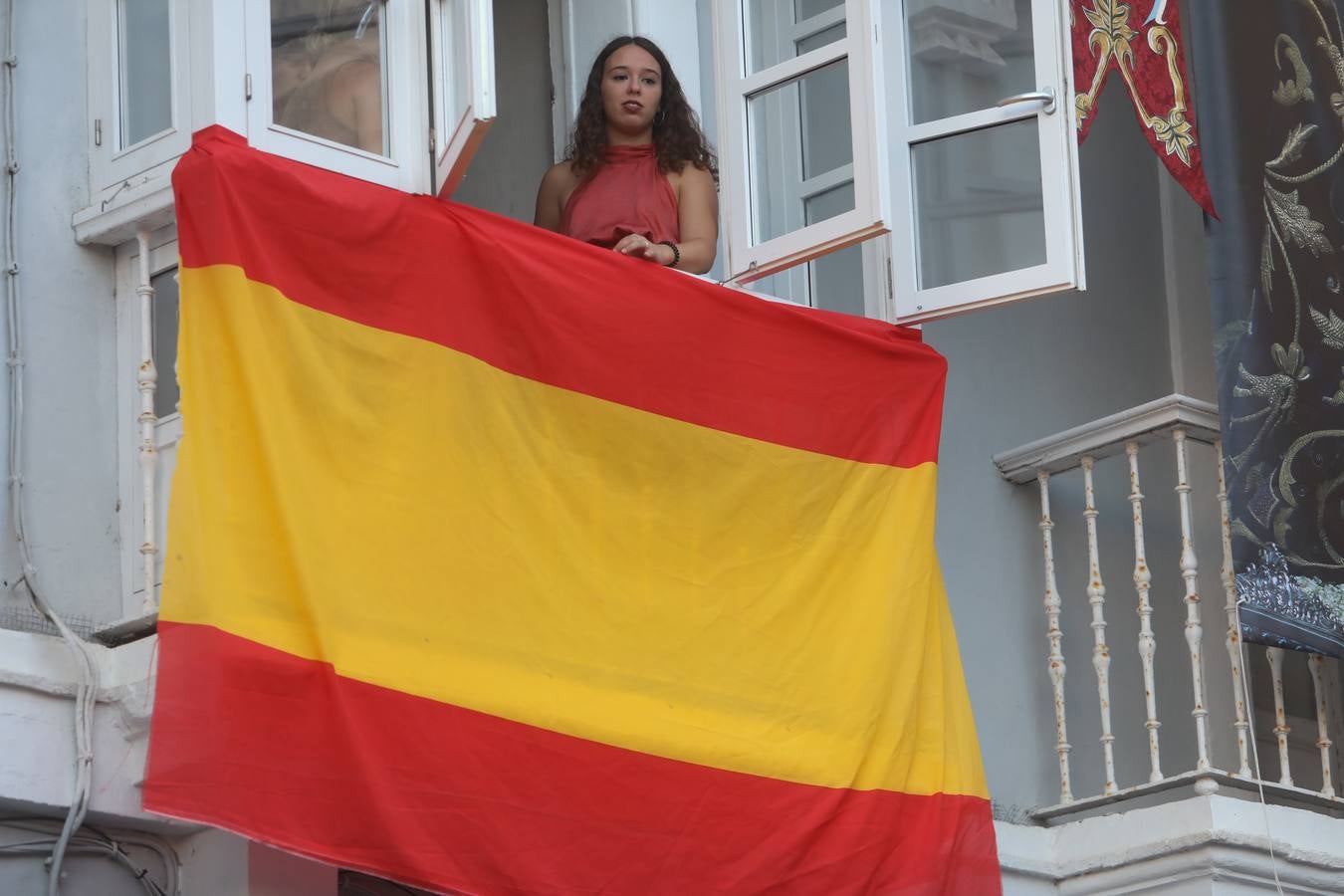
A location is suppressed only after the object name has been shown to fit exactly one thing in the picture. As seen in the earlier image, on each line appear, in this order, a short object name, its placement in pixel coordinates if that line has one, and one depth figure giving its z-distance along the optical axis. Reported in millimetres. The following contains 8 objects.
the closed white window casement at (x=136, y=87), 9320
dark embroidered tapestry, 10992
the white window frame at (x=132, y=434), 9133
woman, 10469
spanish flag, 8180
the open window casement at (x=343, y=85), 9312
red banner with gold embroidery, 11133
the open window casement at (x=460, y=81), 8937
